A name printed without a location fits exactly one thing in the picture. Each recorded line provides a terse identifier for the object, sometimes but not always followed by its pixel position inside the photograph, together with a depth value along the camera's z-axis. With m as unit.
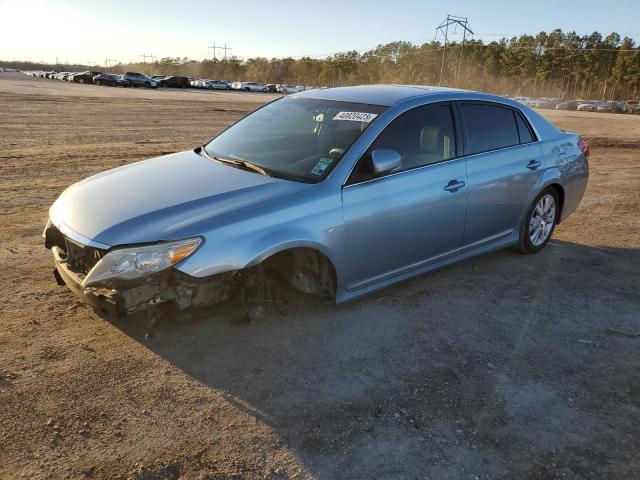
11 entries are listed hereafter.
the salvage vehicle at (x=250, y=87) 74.69
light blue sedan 3.16
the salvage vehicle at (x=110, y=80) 56.66
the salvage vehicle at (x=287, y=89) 77.16
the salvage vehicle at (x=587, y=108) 53.12
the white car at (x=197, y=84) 70.06
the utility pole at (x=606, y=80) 94.44
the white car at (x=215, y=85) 71.00
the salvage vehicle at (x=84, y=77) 64.34
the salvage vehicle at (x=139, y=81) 56.94
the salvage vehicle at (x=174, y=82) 63.30
